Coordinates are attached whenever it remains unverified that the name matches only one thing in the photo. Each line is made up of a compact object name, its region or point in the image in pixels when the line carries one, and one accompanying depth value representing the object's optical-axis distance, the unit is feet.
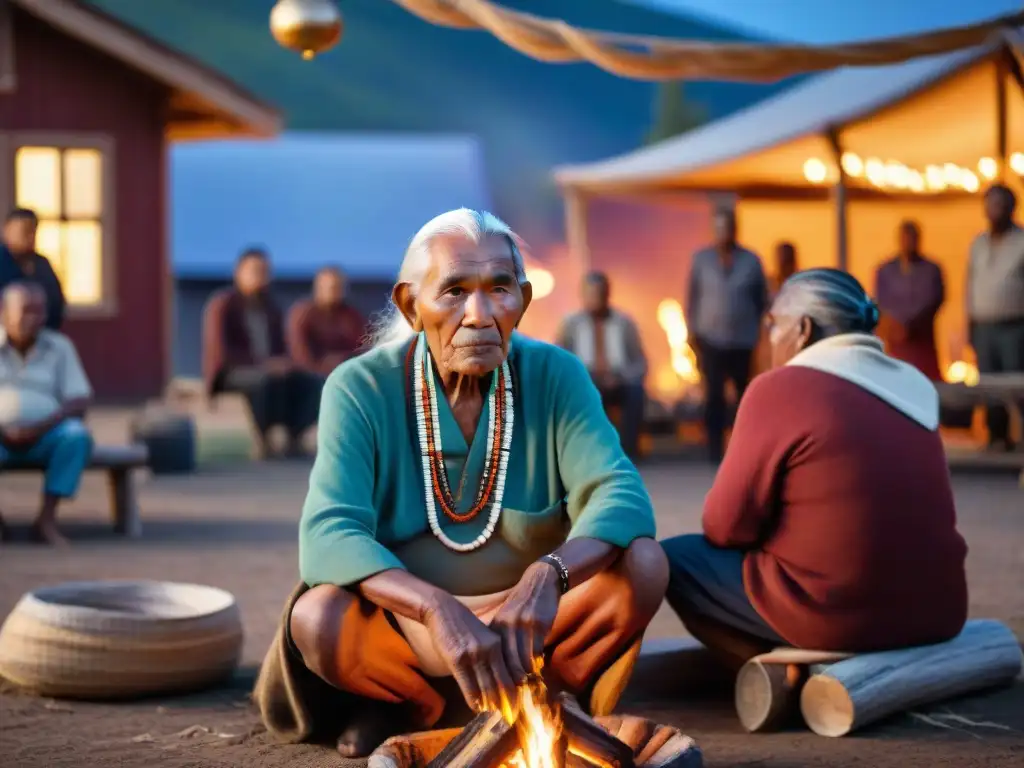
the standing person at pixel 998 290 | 37.81
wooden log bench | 14.70
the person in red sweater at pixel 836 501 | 14.90
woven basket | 15.97
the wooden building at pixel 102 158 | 52.06
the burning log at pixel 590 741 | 11.90
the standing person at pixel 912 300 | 42.50
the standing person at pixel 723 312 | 40.78
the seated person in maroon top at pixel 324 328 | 44.01
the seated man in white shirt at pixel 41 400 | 26.35
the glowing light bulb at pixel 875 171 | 48.26
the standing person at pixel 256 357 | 43.11
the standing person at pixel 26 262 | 31.65
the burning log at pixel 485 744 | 11.45
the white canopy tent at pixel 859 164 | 42.45
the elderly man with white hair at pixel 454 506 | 12.95
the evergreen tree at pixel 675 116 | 162.71
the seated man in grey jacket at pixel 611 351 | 41.45
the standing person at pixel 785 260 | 44.73
